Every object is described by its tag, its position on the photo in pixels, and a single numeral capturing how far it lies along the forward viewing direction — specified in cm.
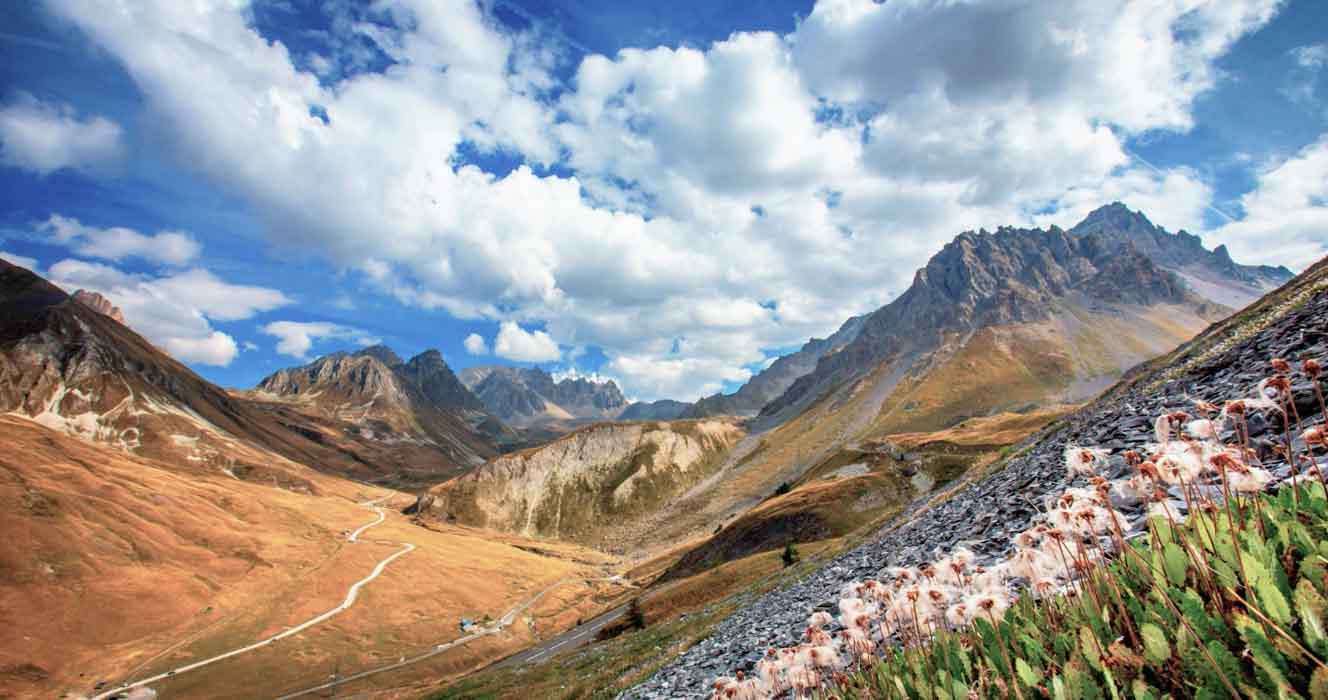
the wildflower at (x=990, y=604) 639
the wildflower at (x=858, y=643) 773
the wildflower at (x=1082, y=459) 632
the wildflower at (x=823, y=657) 796
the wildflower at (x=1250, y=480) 491
